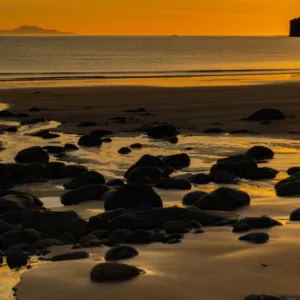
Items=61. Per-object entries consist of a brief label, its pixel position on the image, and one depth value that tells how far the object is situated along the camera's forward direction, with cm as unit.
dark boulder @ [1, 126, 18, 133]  2755
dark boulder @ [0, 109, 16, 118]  3316
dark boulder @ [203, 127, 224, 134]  2621
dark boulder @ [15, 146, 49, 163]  1978
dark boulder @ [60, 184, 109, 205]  1468
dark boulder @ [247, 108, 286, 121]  2980
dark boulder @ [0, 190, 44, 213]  1362
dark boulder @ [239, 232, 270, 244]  1094
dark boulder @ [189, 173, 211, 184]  1652
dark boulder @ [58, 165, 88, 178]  1765
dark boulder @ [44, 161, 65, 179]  1774
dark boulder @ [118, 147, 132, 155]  2137
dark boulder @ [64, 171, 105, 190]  1610
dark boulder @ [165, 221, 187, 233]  1191
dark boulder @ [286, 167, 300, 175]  1724
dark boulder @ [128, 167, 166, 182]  1672
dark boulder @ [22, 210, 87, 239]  1206
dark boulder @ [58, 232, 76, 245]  1156
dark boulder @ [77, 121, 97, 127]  2954
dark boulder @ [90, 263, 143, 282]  935
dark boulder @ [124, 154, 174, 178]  1780
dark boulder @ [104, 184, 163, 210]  1356
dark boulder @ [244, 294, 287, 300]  825
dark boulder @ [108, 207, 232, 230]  1224
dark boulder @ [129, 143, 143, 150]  2242
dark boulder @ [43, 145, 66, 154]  2171
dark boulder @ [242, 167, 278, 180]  1698
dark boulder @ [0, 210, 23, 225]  1285
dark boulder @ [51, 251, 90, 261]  1039
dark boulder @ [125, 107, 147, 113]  3474
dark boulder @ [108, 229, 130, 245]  1141
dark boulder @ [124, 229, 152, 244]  1130
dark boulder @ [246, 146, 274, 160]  2004
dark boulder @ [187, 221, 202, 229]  1217
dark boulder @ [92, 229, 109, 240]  1182
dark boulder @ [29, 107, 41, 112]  3666
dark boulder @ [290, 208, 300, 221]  1244
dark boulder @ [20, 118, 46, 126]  3031
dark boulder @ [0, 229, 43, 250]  1129
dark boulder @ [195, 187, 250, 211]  1359
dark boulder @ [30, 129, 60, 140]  2563
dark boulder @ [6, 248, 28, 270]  1024
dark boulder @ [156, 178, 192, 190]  1575
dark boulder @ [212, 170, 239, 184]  1658
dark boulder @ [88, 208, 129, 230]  1243
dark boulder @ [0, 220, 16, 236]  1209
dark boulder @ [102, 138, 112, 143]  2421
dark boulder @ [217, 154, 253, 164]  1842
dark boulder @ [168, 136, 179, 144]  2400
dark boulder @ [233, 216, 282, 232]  1177
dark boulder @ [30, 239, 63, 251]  1111
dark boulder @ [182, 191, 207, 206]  1409
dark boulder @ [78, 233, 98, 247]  1133
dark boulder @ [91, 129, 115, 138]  2585
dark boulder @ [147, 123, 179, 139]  2532
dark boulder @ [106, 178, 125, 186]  1608
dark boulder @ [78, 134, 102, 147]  2312
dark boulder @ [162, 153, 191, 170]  1886
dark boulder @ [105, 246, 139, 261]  1034
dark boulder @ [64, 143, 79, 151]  2234
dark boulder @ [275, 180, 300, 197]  1472
